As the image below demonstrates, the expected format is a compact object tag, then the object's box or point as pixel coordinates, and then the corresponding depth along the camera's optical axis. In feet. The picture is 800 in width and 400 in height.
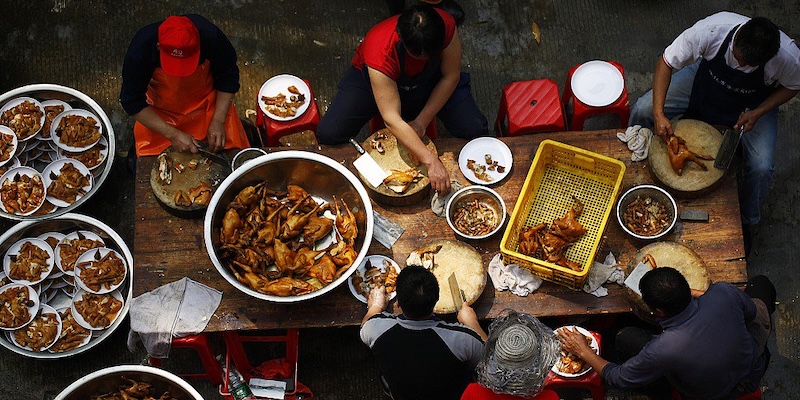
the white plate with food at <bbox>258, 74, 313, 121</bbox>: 17.19
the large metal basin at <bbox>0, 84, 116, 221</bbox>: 17.89
